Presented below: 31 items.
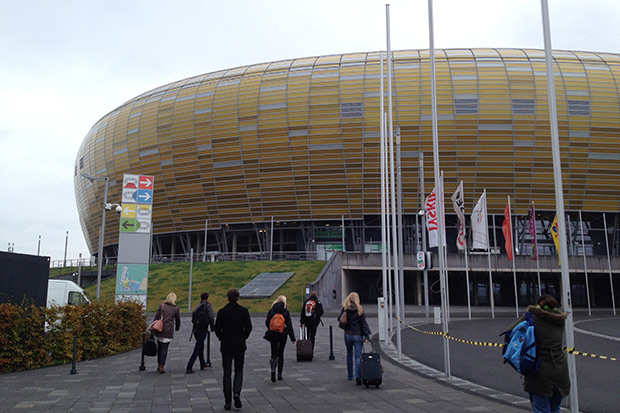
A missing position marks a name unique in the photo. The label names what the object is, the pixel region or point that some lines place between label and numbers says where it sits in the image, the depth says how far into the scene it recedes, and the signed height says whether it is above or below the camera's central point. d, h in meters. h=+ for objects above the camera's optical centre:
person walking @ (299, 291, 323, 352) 12.92 -0.74
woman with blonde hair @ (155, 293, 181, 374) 11.23 -0.96
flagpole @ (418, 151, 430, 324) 22.28 +1.95
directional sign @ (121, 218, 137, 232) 20.59 +2.39
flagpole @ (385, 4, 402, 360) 15.88 +5.77
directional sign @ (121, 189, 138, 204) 21.34 +3.72
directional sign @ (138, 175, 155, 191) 21.83 +4.34
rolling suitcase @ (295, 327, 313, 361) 12.70 -1.64
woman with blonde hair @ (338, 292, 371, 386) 9.84 -0.78
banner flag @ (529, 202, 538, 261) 30.84 +3.51
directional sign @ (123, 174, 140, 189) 21.64 +4.37
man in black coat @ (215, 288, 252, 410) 8.07 -0.77
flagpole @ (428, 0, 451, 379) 10.87 +3.55
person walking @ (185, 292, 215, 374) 11.27 -0.92
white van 18.17 -0.32
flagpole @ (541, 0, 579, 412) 6.59 +1.11
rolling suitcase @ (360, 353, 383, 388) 9.09 -1.52
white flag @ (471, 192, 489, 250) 24.91 +2.86
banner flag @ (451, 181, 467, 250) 22.34 +3.50
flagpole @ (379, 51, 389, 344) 16.19 +3.05
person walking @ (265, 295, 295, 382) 10.16 -0.94
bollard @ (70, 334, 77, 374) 11.22 -1.76
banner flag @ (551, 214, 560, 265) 29.80 +3.07
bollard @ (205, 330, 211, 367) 12.16 -1.69
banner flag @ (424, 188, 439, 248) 21.90 +2.68
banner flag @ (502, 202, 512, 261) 29.00 +2.97
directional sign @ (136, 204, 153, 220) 20.98 +3.00
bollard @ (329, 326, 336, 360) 13.17 -1.82
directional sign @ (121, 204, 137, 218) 20.81 +3.00
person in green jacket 5.18 -0.86
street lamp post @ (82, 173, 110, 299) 24.27 +1.51
